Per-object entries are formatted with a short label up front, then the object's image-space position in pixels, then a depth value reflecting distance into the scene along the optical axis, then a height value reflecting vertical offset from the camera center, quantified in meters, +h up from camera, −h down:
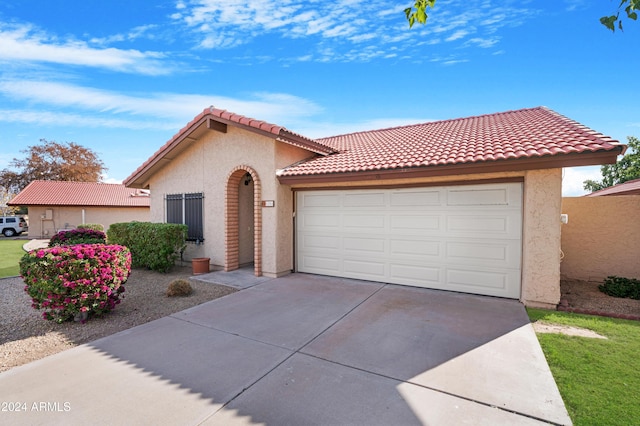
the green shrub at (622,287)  7.18 -2.21
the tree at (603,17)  2.45 +1.82
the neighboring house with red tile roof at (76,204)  27.59 -0.12
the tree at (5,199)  43.75 +0.70
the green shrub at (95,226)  24.05 -1.93
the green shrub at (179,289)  7.42 -2.21
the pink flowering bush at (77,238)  8.99 -1.10
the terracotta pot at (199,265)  9.99 -2.15
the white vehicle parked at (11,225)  29.30 -2.22
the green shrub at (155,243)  9.99 -1.41
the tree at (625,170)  28.75 +3.37
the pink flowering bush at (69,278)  5.17 -1.37
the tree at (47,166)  41.56 +5.38
